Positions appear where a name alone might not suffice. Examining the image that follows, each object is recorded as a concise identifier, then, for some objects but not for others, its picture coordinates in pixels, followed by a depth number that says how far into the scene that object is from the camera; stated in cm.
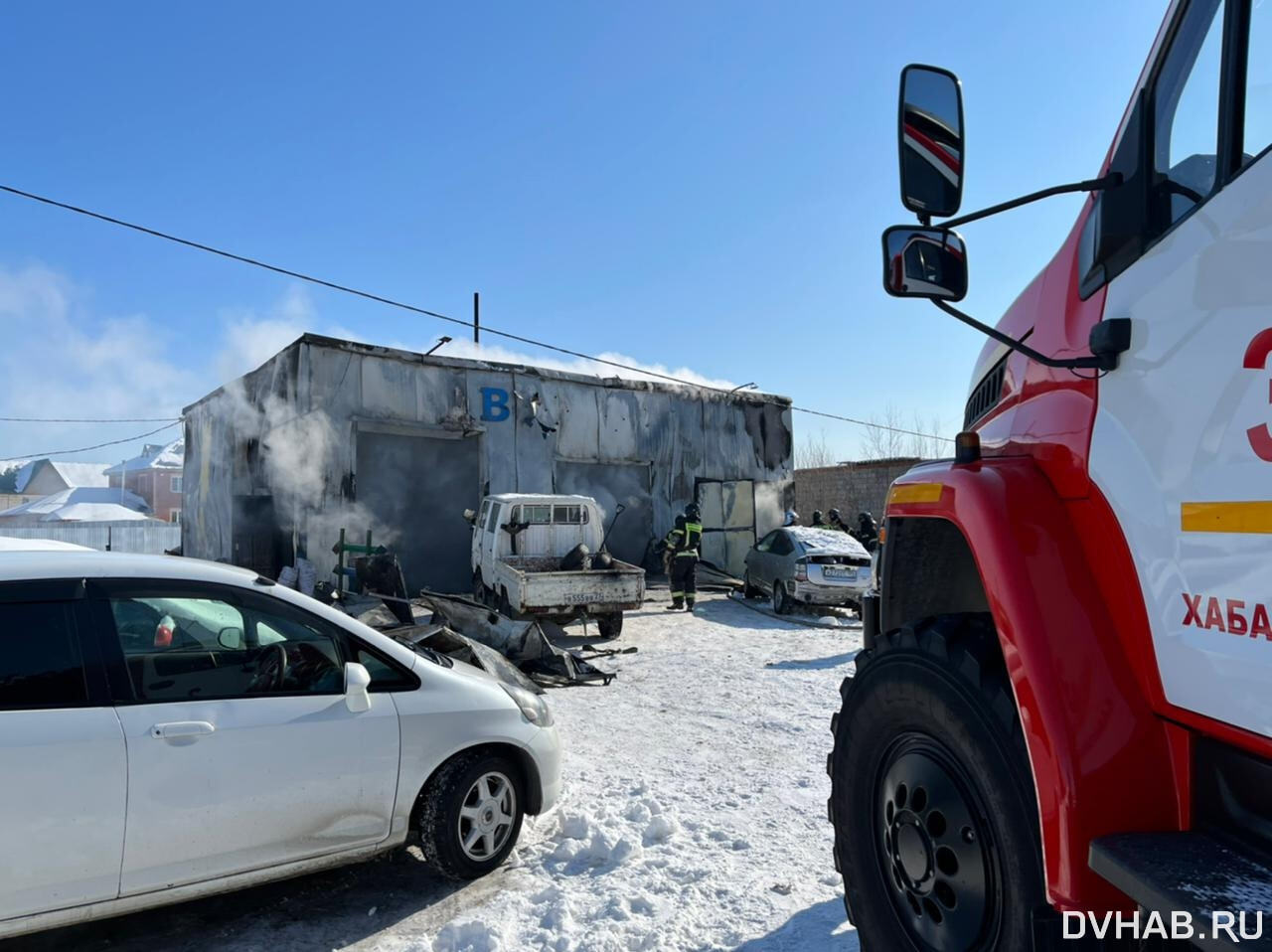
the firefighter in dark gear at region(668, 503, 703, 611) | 1410
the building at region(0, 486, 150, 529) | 3962
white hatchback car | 291
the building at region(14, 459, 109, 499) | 6112
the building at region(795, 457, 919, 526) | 2445
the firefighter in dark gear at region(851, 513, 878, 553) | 1583
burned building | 1568
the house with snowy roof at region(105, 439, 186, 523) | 5112
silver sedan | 1299
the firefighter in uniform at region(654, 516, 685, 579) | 1442
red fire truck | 159
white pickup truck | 1082
